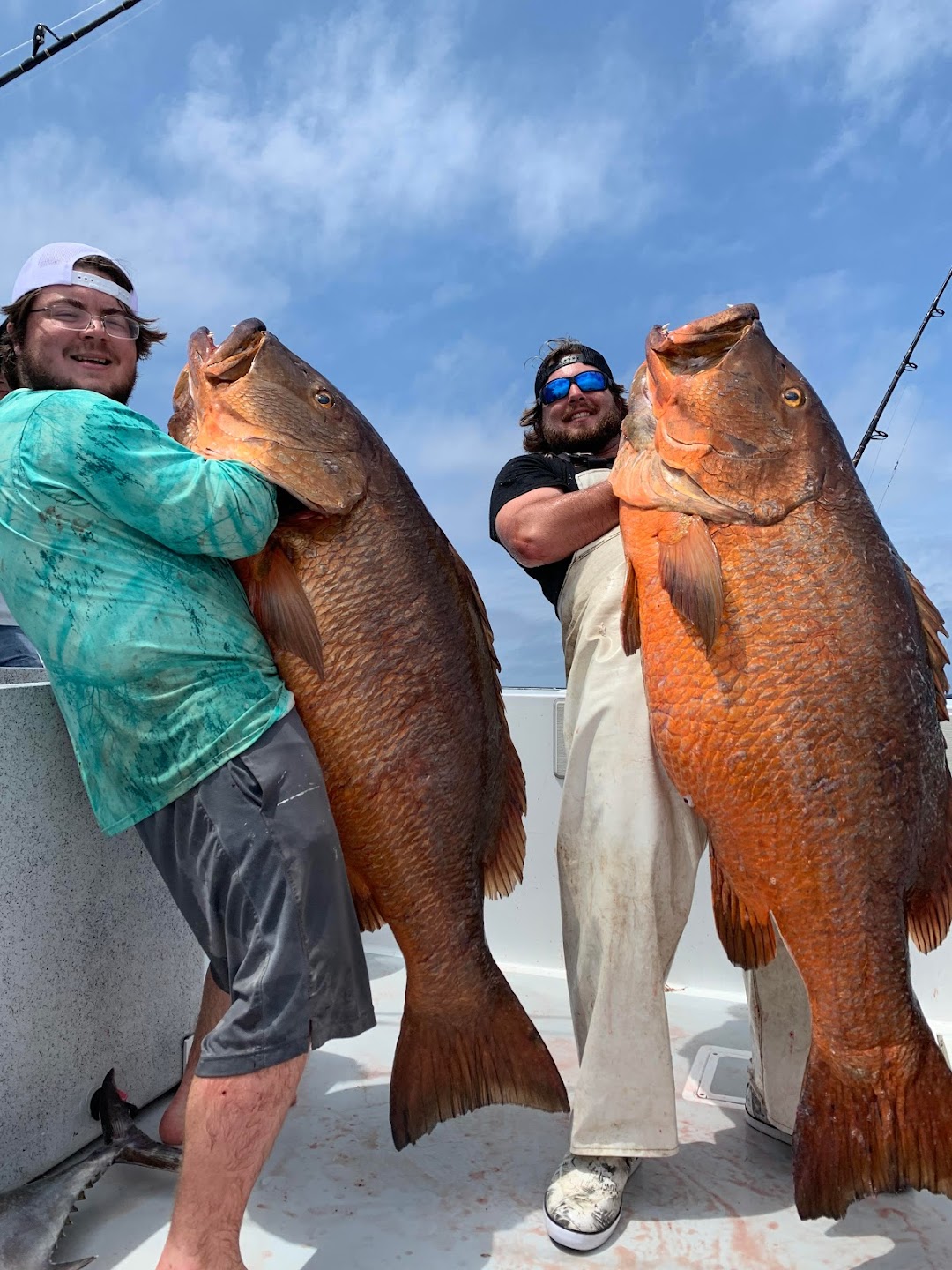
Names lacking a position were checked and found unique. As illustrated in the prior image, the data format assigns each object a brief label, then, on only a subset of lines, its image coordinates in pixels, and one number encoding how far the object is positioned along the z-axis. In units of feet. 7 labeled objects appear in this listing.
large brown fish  7.91
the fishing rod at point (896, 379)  22.00
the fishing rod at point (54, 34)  20.76
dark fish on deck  6.90
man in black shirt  8.06
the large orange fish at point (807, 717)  7.00
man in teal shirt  6.55
